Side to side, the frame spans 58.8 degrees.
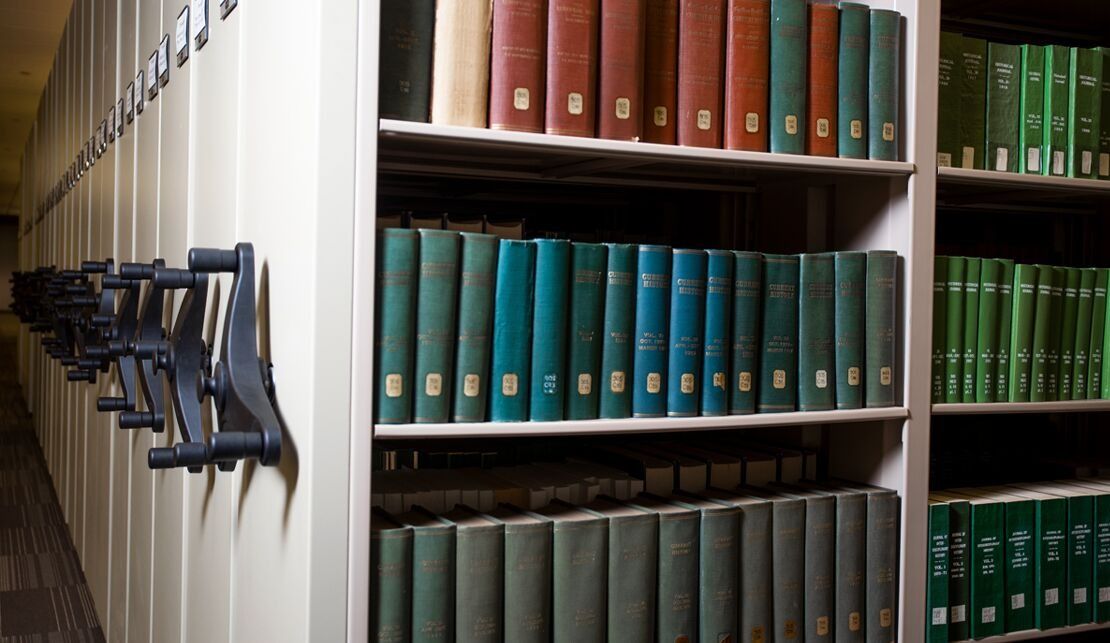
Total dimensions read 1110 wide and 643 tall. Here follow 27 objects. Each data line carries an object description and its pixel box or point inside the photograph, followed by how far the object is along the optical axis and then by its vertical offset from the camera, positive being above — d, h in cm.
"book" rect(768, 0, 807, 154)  154 +37
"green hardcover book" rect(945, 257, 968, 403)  170 -2
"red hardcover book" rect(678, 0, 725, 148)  148 +36
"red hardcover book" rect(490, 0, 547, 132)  135 +34
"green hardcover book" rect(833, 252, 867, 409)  158 -1
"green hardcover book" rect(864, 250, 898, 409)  160 -2
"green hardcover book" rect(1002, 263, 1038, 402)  176 -2
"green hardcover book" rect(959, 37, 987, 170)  172 +38
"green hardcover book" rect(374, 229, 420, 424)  126 -2
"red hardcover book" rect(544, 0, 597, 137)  138 +34
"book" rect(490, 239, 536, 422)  134 -3
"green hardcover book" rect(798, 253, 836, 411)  156 -3
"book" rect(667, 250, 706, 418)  146 -3
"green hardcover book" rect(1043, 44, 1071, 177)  179 +38
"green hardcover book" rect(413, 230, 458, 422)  128 -2
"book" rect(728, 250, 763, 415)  151 -2
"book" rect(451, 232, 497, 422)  131 -2
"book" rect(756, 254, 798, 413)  154 -3
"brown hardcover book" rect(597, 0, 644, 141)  141 +35
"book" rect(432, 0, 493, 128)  132 +33
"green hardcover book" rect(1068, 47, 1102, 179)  181 +38
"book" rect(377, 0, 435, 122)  129 +33
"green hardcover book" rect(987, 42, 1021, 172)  175 +38
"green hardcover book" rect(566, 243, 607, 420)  139 -3
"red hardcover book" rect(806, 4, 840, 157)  157 +37
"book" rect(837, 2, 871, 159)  159 +37
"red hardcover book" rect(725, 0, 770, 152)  151 +36
